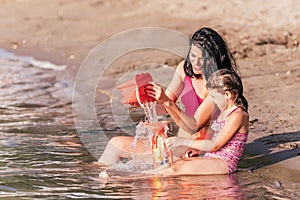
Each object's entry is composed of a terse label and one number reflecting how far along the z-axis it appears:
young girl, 11.92
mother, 12.12
